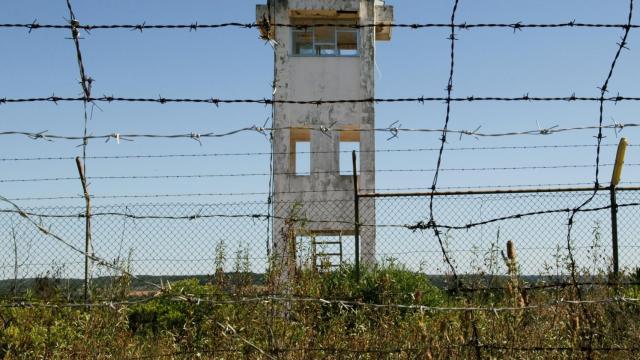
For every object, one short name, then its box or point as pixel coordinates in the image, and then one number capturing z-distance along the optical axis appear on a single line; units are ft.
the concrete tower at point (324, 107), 53.26
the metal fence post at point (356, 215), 31.99
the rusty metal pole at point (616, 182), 31.15
